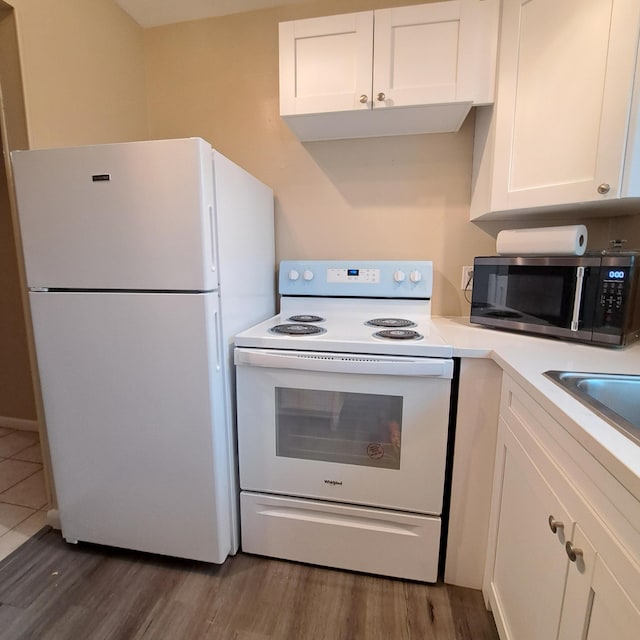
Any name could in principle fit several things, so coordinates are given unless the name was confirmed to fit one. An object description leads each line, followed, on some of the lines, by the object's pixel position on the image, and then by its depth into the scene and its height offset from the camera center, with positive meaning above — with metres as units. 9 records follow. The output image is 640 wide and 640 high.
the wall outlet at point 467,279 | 1.89 -0.11
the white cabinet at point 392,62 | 1.43 +0.79
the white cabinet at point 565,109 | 1.13 +0.52
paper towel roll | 1.34 +0.07
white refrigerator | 1.24 -0.27
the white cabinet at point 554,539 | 0.59 -0.58
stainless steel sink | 0.94 -0.33
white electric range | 1.30 -0.71
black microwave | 1.22 -0.14
